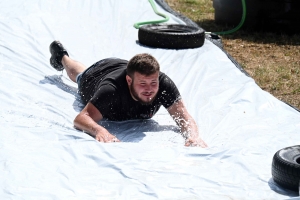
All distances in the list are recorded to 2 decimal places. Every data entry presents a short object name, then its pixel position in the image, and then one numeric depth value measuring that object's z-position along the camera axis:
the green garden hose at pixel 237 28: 16.03
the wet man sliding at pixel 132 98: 8.21
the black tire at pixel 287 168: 6.38
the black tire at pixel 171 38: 12.63
